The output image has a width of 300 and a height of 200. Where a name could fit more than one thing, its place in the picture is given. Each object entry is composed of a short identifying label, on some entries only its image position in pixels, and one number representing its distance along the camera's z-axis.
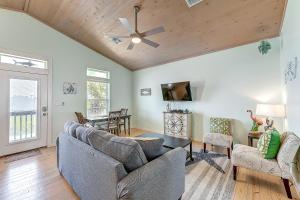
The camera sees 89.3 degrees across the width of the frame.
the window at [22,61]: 3.38
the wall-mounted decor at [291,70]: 1.95
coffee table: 2.68
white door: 3.37
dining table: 4.39
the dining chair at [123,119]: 5.12
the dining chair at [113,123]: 4.54
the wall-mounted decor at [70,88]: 4.37
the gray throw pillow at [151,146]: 1.59
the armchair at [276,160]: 1.83
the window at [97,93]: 5.03
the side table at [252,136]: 2.99
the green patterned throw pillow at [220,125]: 3.64
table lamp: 2.72
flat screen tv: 4.44
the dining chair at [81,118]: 4.30
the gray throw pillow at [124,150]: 1.37
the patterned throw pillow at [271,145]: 2.11
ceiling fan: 2.45
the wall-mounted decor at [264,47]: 3.16
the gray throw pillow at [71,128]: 2.20
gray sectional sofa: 1.25
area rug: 2.00
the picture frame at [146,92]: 5.73
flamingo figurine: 3.19
